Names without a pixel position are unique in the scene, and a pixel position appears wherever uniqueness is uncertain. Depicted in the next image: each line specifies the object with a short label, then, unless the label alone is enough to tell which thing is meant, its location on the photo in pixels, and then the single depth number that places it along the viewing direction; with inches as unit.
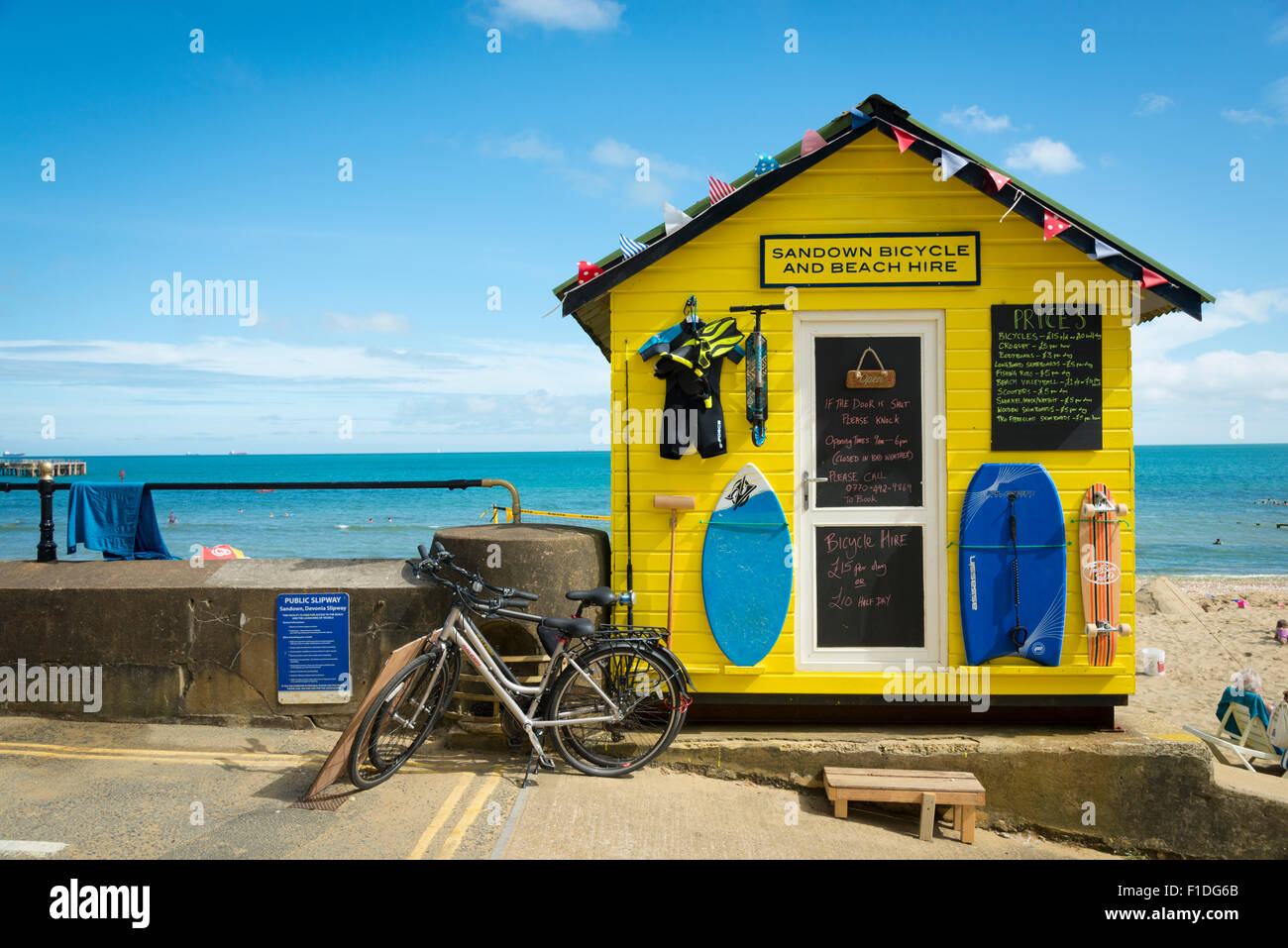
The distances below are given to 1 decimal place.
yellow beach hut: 194.4
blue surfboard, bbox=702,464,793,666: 195.8
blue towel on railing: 222.1
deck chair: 283.3
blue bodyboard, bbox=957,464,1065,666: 192.5
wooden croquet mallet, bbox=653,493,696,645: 195.0
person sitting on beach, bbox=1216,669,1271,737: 303.4
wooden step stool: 177.9
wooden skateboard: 192.2
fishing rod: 197.1
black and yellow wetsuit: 193.0
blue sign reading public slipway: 202.5
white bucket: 471.5
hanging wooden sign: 194.9
